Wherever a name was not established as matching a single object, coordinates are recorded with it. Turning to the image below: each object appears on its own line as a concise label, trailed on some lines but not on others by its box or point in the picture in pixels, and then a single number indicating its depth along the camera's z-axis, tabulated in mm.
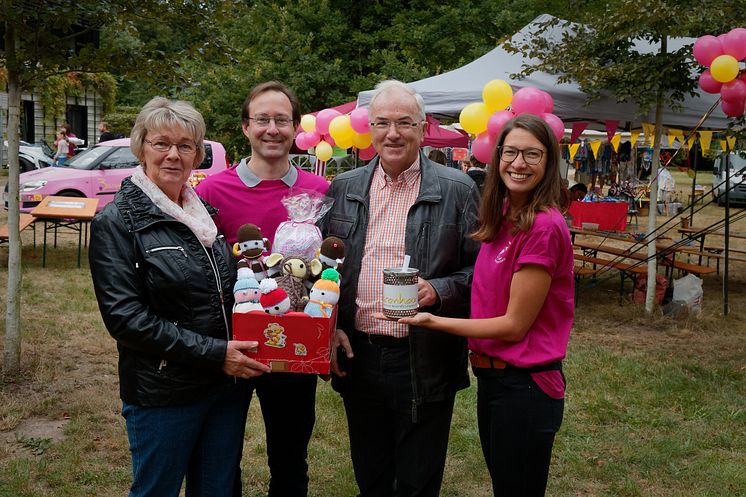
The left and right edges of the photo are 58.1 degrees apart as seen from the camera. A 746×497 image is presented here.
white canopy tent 8055
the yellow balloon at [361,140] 8727
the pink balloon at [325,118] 10211
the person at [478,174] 8684
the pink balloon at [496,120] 6582
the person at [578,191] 13845
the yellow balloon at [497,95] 6914
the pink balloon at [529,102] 6762
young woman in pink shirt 2283
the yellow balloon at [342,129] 8883
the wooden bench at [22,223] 9047
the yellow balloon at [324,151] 11102
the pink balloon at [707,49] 6164
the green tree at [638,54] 6824
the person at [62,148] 20080
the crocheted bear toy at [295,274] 2408
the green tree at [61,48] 4715
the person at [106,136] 19355
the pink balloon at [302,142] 11482
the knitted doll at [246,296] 2258
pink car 12570
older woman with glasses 2188
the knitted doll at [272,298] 2250
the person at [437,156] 10641
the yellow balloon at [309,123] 10930
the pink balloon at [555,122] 6688
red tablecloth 13320
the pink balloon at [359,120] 8242
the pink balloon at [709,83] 6363
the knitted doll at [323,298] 2320
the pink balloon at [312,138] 11148
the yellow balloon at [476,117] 7160
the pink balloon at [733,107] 6242
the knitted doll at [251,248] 2402
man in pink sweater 2809
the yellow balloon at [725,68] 6012
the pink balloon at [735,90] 6148
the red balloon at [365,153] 9562
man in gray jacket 2609
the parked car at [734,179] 19831
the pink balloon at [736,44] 5961
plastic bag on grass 8148
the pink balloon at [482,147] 7109
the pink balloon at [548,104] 6889
